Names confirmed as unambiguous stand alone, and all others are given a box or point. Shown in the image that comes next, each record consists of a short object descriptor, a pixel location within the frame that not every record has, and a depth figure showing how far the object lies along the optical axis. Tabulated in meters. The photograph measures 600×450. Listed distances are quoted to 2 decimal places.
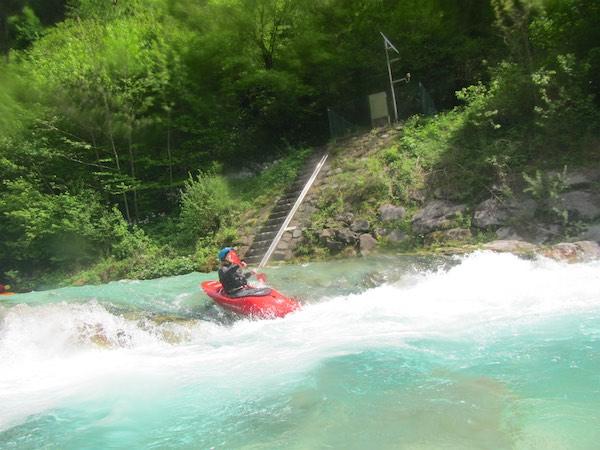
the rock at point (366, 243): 10.50
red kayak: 6.89
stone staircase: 11.98
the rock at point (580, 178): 9.18
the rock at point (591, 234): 8.14
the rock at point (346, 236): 10.95
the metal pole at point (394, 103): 14.57
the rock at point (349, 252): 10.65
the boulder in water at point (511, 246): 8.42
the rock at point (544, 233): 8.70
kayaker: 7.28
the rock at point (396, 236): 10.38
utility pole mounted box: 15.98
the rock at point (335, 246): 11.01
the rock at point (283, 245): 11.67
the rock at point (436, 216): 10.10
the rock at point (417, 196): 10.90
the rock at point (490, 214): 9.52
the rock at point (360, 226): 11.02
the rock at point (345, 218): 11.47
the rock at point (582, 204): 8.70
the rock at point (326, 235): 11.27
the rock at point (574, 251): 7.62
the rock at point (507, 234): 9.02
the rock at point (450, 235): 9.59
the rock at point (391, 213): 10.83
